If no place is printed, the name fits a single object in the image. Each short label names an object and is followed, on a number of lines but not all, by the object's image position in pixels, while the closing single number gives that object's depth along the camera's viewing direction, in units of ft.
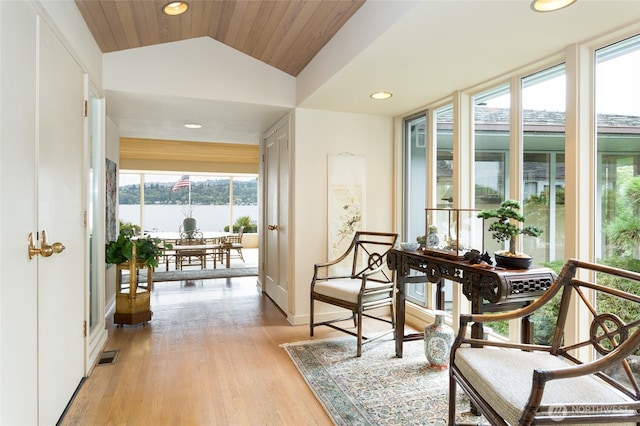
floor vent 9.35
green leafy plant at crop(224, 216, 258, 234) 37.17
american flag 34.99
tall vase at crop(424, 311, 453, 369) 8.89
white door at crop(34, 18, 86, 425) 6.04
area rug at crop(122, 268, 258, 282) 20.44
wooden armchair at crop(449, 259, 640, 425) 4.11
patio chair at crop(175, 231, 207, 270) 22.61
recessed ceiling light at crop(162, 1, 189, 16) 8.61
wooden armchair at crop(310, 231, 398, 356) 10.09
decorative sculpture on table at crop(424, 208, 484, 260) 8.48
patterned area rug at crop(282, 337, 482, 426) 7.03
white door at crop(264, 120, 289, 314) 13.58
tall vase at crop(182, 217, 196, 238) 29.86
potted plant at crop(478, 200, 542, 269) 7.20
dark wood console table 6.73
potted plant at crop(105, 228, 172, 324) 11.76
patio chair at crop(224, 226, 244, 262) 24.19
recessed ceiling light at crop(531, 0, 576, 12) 5.78
